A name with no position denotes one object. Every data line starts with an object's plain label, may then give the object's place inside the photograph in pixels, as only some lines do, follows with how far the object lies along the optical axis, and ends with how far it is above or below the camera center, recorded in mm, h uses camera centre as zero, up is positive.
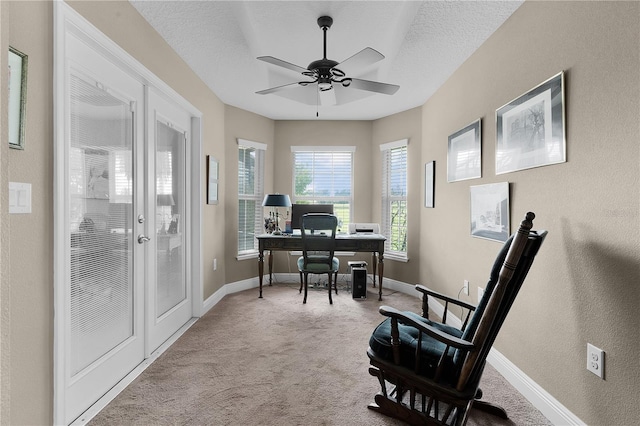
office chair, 3924 -457
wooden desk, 4191 -426
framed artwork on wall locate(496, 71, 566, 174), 1814 +511
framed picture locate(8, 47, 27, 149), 1300 +460
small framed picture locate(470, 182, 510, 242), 2346 +1
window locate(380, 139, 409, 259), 4695 +201
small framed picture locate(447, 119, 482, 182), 2758 +528
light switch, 1310 +51
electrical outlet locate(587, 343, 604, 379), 1526 -706
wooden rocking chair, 1484 -724
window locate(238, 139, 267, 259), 4645 +247
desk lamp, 4473 +130
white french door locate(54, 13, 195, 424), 1637 -85
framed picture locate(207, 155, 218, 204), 3688 +351
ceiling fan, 2324 +1074
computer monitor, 4660 +9
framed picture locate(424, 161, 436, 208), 3883 +351
